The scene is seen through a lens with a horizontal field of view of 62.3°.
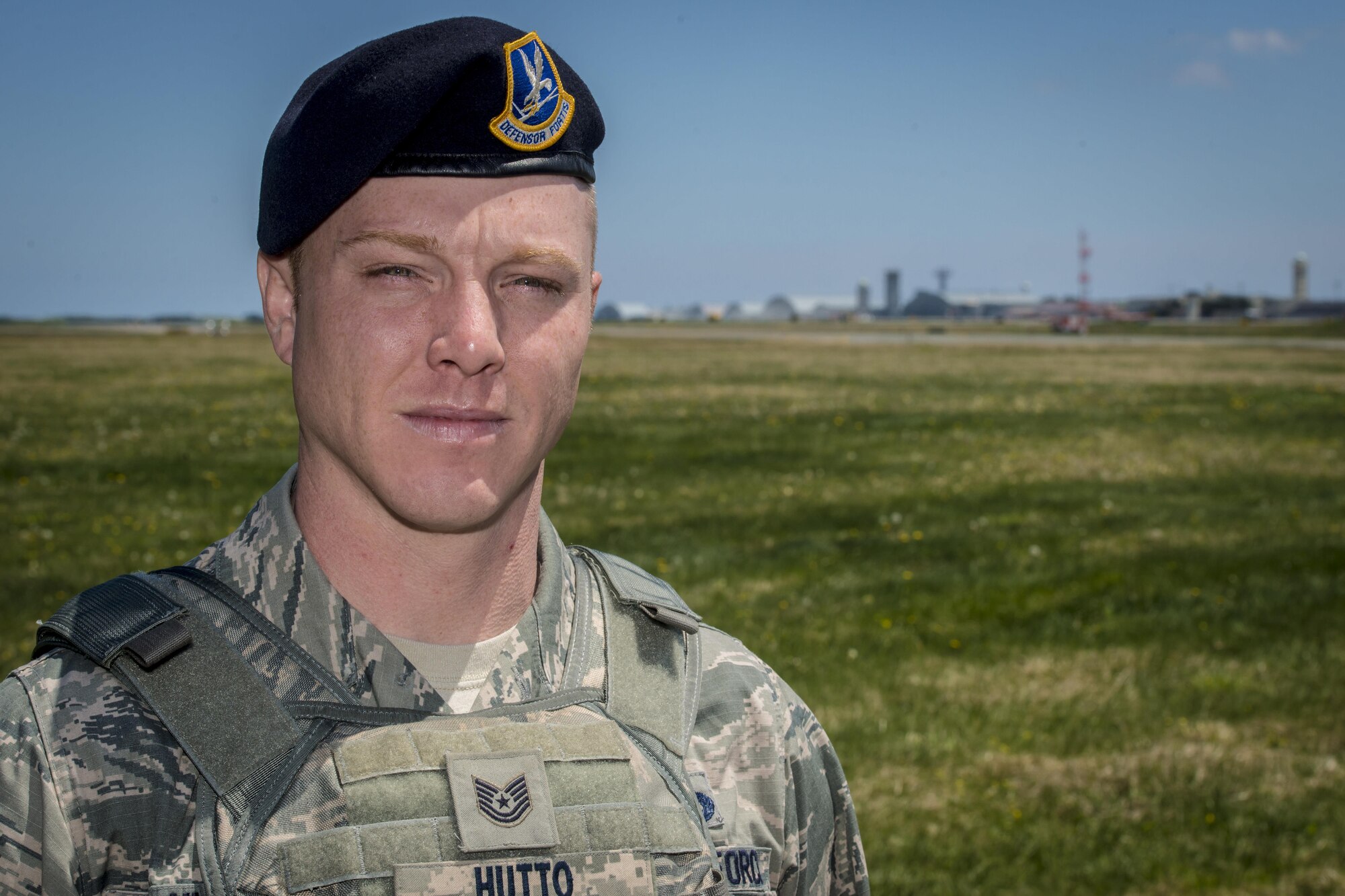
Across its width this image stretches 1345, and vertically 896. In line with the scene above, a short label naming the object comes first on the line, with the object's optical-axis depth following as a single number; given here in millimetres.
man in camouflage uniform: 1507
